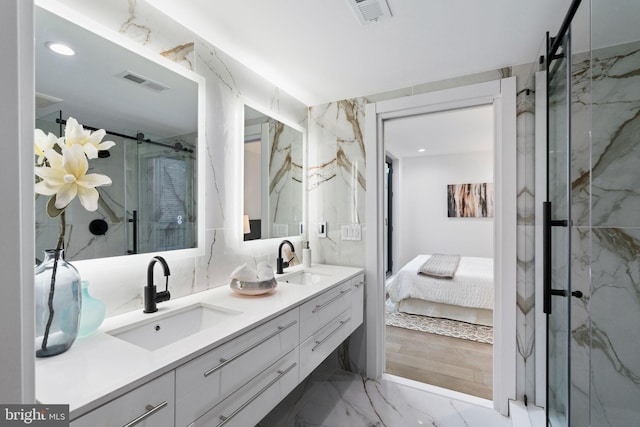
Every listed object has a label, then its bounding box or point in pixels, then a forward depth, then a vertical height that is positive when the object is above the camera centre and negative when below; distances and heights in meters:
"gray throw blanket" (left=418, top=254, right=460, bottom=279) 3.59 -0.72
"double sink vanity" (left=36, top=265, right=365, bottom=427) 0.75 -0.48
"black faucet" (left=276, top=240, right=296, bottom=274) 2.08 -0.34
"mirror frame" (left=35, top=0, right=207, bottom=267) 1.11 +0.70
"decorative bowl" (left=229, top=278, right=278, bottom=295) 1.52 -0.38
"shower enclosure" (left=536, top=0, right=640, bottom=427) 1.09 -0.02
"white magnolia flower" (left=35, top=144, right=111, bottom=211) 0.88 +0.11
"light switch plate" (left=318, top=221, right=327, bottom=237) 2.55 -0.14
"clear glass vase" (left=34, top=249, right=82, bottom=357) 0.87 -0.29
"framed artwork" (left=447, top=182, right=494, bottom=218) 5.38 +0.23
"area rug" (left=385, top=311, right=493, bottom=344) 3.13 -1.30
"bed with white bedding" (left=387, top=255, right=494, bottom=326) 3.38 -0.98
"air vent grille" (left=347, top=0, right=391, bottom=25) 1.36 +0.97
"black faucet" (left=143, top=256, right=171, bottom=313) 1.25 -0.33
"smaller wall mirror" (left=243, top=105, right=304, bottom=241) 1.97 +0.27
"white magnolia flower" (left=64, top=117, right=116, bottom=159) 0.96 +0.25
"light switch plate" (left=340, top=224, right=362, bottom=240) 2.41 -0.16
